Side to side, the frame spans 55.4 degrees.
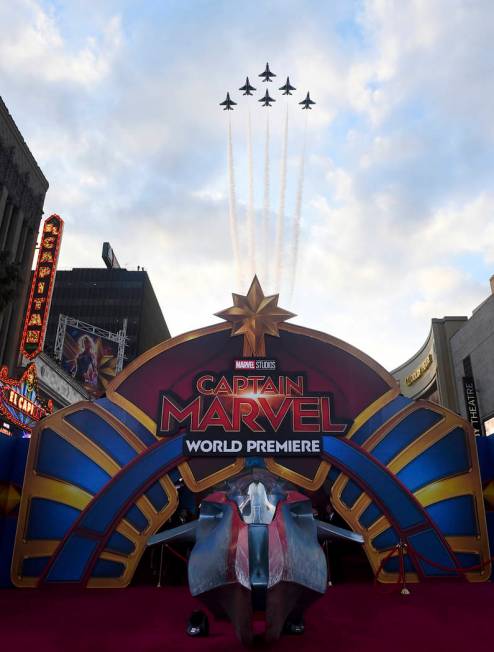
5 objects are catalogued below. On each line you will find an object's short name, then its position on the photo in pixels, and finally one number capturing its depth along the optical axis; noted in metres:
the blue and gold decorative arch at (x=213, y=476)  11.03
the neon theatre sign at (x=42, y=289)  29.06
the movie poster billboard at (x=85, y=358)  43.94
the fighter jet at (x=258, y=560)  4.54
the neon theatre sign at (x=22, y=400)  23.05
